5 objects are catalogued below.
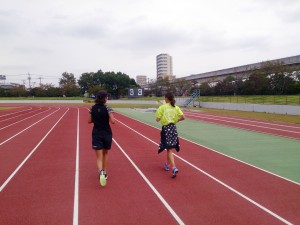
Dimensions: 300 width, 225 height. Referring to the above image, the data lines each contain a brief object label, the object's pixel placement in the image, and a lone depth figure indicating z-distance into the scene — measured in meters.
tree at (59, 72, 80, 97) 60.75
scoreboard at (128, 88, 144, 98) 47.85
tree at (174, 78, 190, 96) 52.29
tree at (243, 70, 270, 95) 31.68
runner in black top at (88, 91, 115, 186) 4.33
